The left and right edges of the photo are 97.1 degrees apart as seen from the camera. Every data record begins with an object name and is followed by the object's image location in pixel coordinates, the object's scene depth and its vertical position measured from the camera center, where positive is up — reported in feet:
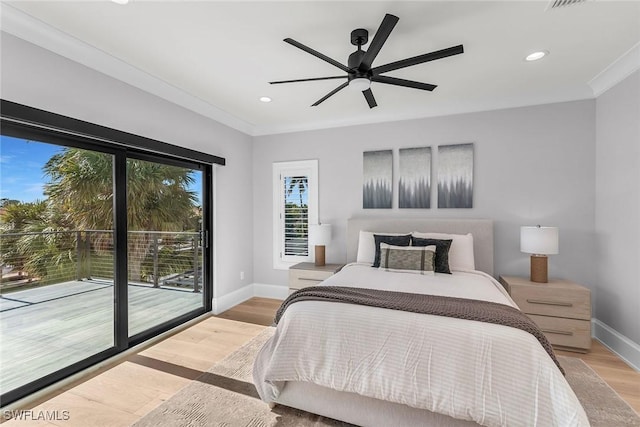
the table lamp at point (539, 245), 9.46 -1.20
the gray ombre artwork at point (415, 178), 11.98 +1.41
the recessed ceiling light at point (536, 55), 7.79 +4.36
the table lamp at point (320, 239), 12.50 -1.19
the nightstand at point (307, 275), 11.61 -2.61
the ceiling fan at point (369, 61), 5.70 +3.42
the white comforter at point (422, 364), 4.50 -2.77
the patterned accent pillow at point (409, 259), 9.50 -1.64
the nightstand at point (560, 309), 8.80 -3.19
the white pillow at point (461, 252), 10.10 -1.49
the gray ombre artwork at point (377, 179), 12.54 +1.45
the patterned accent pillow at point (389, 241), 10.53 -1.11
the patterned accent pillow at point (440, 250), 9.64 -1.36
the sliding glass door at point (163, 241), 9.41 -1.02
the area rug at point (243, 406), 6.00 -4.46
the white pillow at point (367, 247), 11.29 -1.44
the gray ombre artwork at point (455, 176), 11.43 +1.44
